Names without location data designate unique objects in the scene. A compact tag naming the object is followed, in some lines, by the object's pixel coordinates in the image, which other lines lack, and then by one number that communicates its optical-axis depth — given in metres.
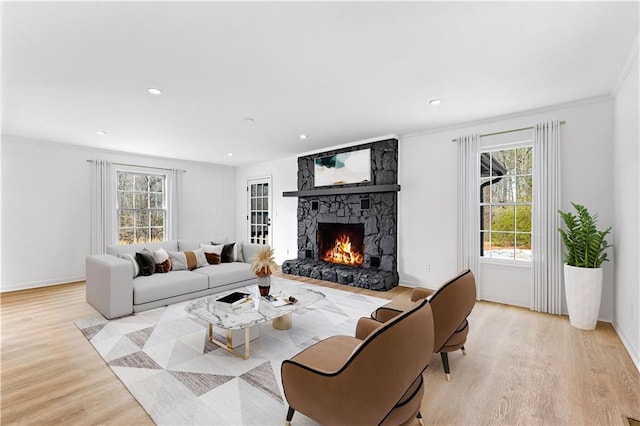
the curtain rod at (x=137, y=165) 6.07
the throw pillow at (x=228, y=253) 5.16
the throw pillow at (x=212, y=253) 4.95
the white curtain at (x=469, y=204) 4.36
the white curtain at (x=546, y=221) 3.72
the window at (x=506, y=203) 4.09
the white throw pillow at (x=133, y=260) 3.97
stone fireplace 5.14
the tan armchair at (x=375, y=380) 1.35
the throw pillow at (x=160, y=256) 4.31
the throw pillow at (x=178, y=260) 4.53
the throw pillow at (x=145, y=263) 4.14
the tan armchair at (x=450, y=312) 2.17
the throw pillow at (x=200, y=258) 4.78
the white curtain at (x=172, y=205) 6.87
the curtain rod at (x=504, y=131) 3.96
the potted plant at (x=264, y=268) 3.21
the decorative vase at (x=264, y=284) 3.27
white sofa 3.52
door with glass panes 7.46
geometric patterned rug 1.96
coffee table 2.59
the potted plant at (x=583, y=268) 3.22
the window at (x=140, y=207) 6.24
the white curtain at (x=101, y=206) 5.71
